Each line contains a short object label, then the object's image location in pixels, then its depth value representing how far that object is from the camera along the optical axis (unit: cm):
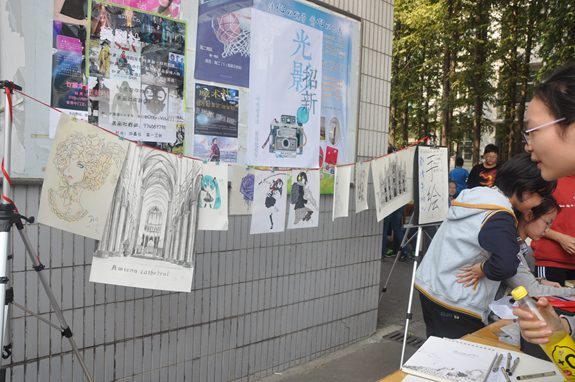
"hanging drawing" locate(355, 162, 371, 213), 381
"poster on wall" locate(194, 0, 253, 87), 309
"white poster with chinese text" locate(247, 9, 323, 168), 342
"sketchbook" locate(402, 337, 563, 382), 160
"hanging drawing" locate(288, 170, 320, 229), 334
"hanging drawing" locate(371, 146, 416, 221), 396
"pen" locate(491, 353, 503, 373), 168
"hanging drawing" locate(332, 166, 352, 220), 359
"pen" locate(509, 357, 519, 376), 167
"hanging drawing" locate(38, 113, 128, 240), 206
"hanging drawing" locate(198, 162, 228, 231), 258
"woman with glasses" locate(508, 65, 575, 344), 135
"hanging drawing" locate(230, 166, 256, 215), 292
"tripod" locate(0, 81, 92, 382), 179
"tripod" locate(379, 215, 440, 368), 387
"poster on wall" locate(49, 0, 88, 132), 247
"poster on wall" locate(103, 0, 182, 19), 275
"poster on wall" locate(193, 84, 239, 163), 308
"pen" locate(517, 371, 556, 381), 163
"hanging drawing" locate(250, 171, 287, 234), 306
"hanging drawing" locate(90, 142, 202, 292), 227
